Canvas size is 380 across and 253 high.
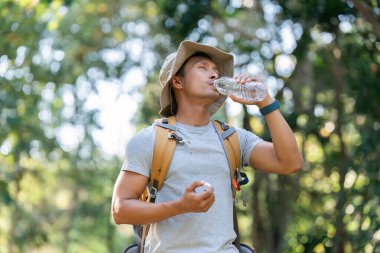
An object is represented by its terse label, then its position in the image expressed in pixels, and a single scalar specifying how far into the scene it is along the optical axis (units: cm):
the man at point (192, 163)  534
